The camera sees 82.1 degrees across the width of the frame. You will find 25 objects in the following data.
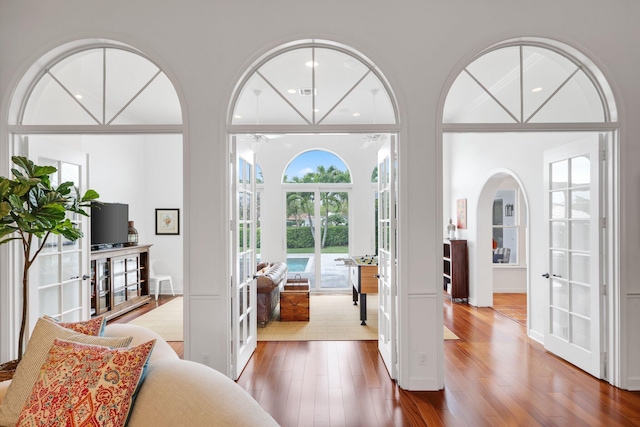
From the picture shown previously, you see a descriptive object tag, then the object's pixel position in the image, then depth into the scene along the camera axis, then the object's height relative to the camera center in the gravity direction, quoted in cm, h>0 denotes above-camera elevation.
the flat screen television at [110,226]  532 -12
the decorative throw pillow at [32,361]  162 -66
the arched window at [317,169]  793 +104
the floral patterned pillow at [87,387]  142 -68
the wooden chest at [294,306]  528 -128
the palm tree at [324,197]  794 +43
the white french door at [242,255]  327 -38
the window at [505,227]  726 -22
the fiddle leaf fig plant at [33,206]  247 +8
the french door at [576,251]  321 -34
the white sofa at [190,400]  128 -68
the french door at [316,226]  793 -20
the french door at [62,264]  324 -45
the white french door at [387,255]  321 -37
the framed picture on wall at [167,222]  741 -9
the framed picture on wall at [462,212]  661 +7
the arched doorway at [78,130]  311 +86
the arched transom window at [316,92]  405 +178
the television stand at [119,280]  507 -96
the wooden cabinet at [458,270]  644 -95
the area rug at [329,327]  452 -149
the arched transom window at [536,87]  320 +144
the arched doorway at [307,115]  312 +137
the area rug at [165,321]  479 -152
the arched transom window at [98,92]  322 +170
